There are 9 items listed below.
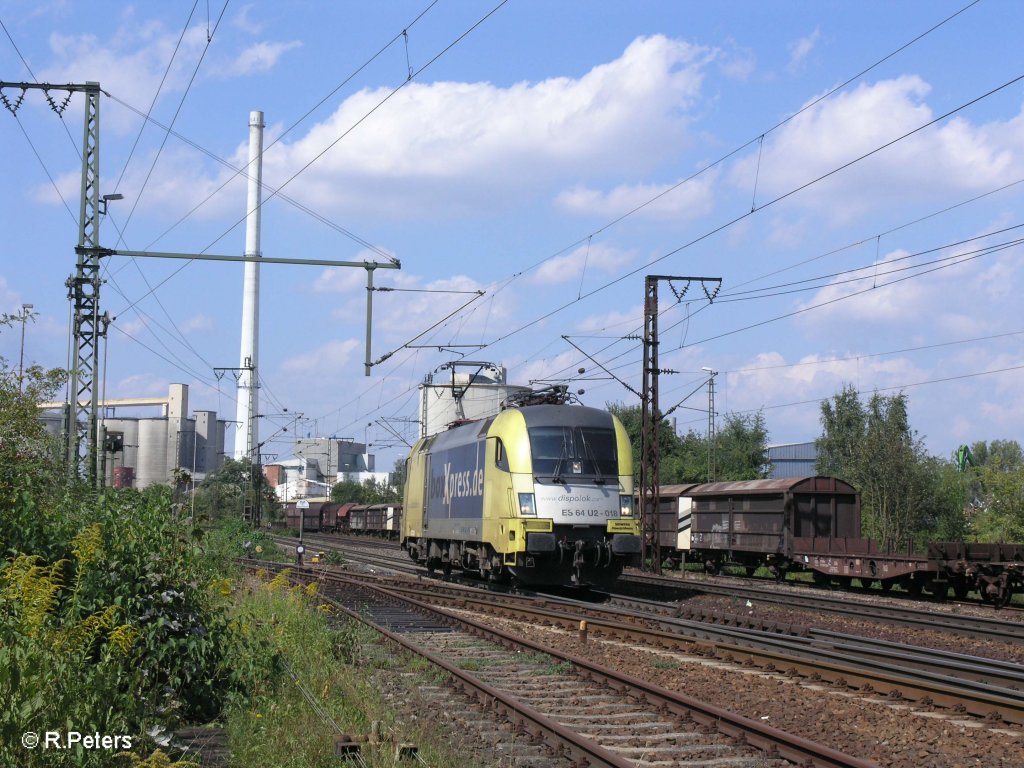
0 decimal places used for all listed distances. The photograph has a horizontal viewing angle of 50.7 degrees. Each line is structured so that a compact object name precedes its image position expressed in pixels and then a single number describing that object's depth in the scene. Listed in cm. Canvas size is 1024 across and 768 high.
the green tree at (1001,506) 3959
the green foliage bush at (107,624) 609
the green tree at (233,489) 6216
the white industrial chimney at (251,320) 8069
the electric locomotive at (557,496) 1994
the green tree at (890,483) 5422
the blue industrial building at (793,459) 11119
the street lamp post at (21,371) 2243
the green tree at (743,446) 7400
